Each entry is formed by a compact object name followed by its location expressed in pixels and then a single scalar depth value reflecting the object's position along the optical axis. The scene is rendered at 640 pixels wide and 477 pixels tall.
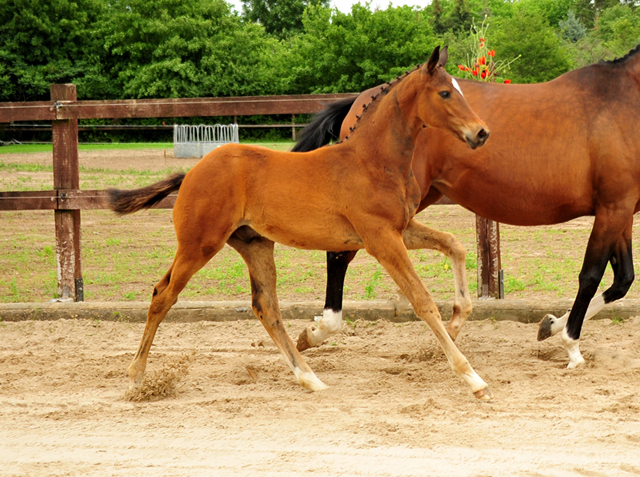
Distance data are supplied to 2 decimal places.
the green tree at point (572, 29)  52.78
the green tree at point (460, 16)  51.47
